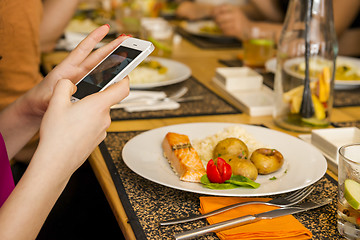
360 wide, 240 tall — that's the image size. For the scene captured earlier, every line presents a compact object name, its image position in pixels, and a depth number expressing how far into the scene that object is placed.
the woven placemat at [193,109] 1.35
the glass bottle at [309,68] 1.26
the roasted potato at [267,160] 0.92
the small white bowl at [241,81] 1.56
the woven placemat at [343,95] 1.49
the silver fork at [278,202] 0.78
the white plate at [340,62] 1.56
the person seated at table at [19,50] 1.31
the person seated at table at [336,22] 2.39
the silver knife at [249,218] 0.73
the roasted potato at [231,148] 0.95
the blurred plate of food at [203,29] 2.50
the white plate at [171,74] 1.53
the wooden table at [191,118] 0.89
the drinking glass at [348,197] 0.73
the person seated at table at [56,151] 0.67
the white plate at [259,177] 0.85
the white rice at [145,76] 1.63
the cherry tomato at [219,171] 0.85
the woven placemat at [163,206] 0.77
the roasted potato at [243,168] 0.88
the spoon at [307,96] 1.25
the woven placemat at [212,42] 2.31
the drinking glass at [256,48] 1.88
